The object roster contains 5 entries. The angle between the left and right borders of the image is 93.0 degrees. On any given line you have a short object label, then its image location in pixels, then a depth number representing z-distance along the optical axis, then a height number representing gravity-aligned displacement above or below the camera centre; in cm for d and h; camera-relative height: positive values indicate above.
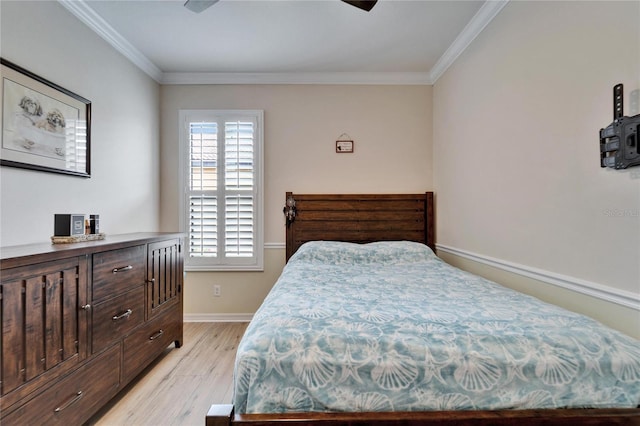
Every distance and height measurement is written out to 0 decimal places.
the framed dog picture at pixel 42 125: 166 +54
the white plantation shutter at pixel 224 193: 333 +20
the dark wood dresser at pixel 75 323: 121 -57
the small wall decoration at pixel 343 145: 334 +74
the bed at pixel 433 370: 93 -51
